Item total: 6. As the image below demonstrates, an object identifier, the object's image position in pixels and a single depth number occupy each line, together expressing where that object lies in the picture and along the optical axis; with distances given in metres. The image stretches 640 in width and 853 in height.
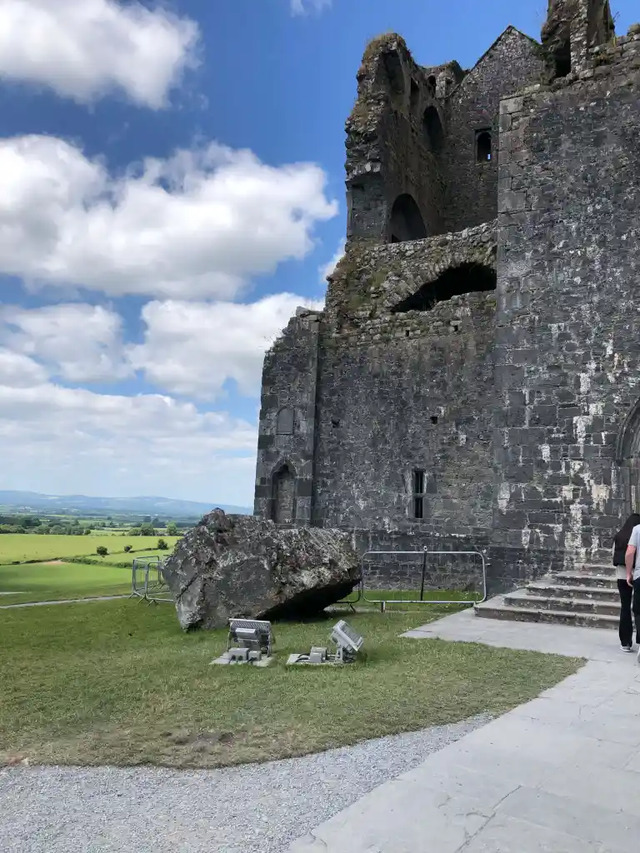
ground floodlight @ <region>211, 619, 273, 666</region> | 6.99
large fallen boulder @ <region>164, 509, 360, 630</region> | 9.16
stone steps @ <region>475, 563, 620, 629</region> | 9.30
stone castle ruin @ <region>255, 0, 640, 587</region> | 11.96
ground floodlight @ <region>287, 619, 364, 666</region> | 6.85
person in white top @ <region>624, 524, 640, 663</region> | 7.45
